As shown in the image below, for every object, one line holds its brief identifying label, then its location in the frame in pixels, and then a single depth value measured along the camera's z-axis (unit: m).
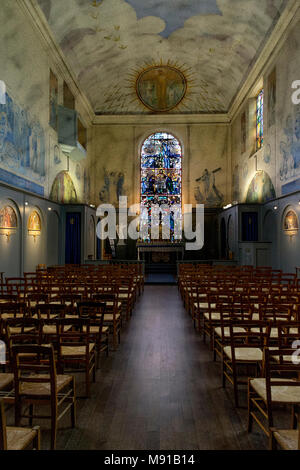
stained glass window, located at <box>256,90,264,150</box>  18.95
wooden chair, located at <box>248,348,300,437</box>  2.73
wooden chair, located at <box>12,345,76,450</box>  2.97
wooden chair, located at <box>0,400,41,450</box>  2.21
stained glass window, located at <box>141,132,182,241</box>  25.66
